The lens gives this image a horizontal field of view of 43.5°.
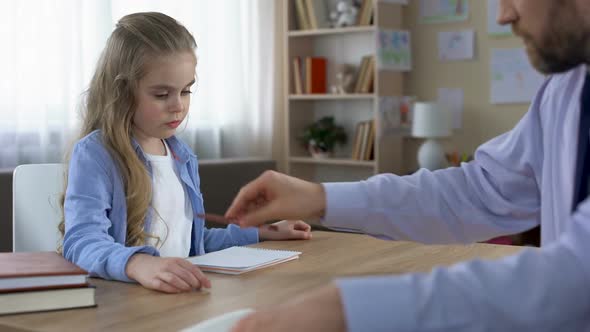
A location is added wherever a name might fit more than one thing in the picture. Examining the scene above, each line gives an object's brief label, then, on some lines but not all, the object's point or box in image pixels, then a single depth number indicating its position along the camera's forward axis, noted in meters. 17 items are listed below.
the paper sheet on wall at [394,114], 4.99
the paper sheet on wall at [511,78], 4.73
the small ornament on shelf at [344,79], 5.23
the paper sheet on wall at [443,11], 4.98
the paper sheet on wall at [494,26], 4.78
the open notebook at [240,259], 1.49
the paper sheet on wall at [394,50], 4.91
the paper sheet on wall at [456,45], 4.96
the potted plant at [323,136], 5.32
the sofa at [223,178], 3.63
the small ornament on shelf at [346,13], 5.09
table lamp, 4.66
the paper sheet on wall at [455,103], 5.05
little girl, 1.72
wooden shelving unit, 5.07
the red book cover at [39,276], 1.18
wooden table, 1.14
